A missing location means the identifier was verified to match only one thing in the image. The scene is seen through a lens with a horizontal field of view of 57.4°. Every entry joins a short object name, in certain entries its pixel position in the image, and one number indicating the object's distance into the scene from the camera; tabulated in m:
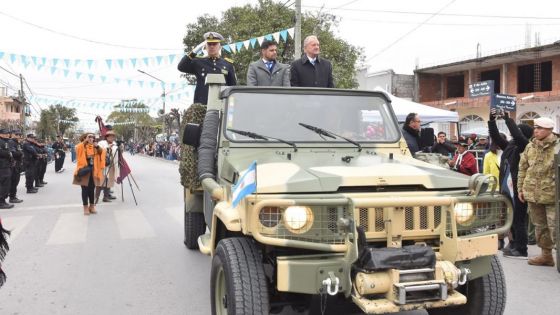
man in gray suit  5.68
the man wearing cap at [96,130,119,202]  11.76
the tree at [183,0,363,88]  20.38
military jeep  2.88
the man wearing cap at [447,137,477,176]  7.95
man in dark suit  5.87
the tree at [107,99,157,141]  80.88
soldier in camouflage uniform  5.62
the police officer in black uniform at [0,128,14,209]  10.83
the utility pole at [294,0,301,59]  16.70
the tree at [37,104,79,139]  58.09
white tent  13.00
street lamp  21.20
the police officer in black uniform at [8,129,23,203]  11.87
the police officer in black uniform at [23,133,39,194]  13.88
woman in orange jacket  9.64
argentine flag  2.89
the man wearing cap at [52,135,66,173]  21.88
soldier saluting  6.02
